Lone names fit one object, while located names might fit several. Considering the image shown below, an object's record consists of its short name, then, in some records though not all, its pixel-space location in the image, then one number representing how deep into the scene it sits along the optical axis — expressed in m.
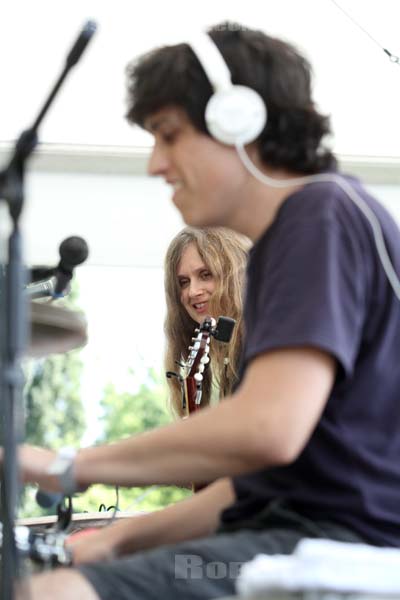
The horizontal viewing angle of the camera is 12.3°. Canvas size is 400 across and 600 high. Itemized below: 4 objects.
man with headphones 1.73
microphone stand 1.70
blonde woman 3.32
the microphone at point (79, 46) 1.73
